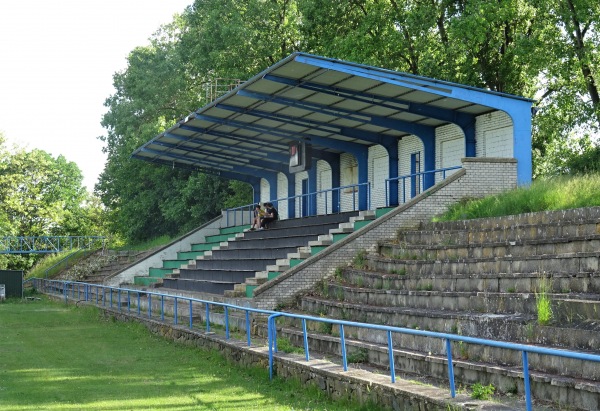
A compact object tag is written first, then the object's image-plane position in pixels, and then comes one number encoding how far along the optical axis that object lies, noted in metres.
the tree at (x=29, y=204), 61.94
